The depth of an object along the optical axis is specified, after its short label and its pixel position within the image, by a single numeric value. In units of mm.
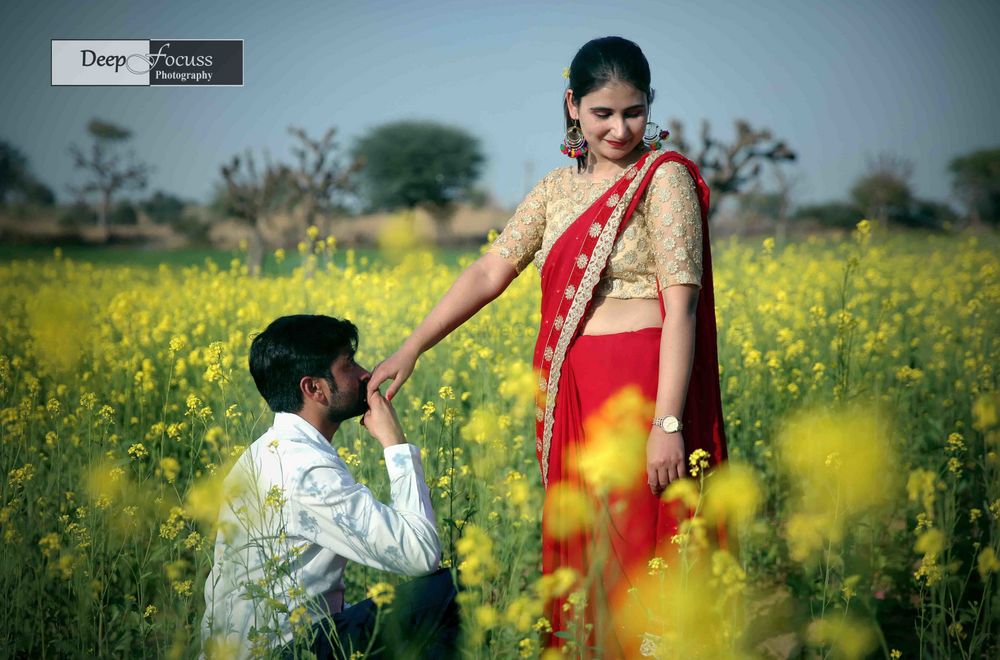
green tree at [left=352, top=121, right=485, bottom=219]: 47625
